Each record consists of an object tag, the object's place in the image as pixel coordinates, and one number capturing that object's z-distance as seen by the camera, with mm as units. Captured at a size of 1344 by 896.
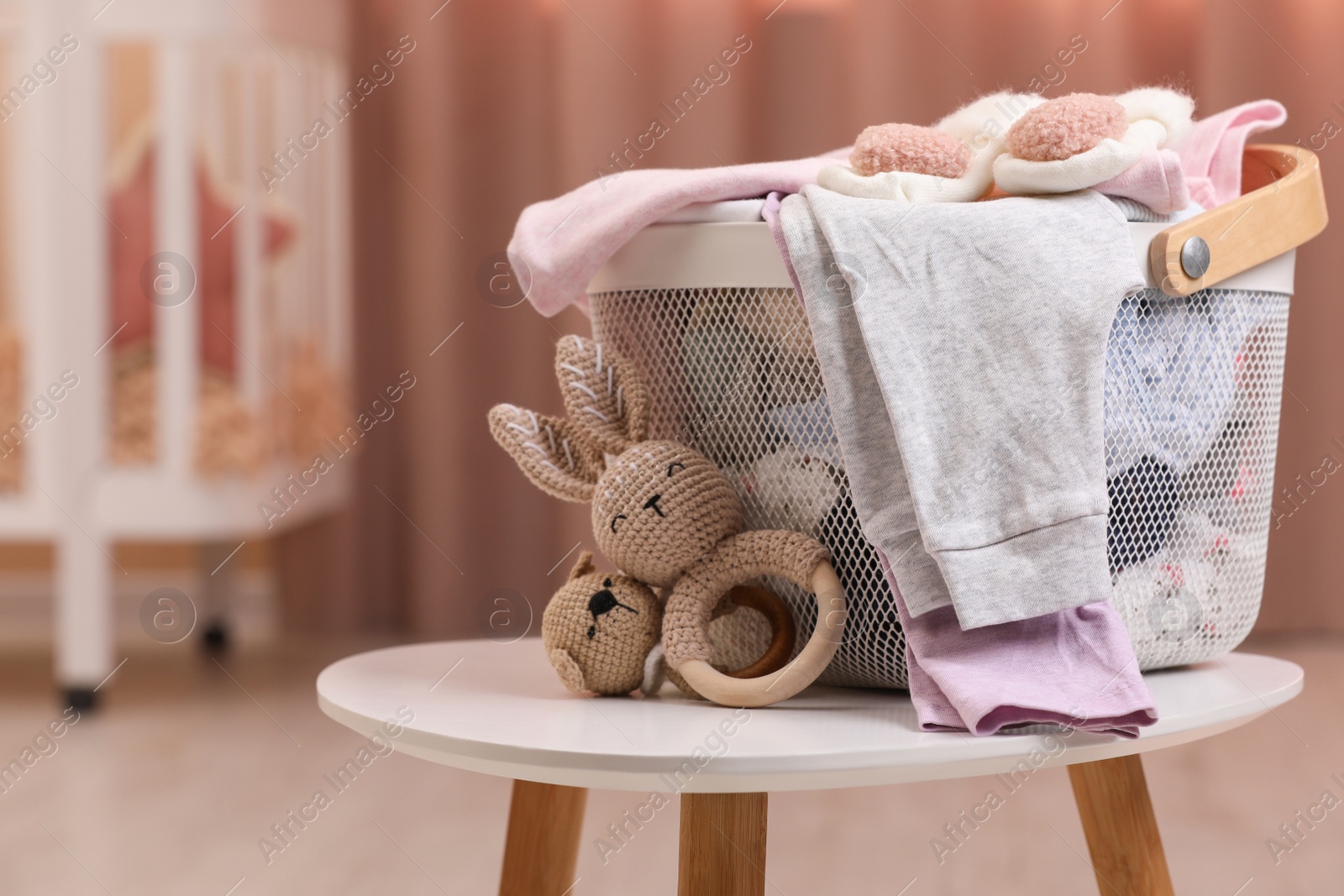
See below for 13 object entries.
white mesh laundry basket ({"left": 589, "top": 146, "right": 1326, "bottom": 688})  1425
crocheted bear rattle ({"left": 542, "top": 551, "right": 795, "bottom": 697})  1431
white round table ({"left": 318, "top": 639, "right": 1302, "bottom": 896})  1338
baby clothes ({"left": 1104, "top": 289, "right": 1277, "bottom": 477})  1422
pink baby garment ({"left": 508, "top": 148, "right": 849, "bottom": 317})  1431
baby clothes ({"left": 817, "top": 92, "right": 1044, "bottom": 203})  1422
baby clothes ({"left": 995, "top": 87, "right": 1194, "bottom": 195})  1402
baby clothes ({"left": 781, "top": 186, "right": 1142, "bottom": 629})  1372
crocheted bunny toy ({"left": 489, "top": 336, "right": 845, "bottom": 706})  1407
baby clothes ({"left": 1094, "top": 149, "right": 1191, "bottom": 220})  1416
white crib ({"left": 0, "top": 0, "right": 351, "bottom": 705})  2878
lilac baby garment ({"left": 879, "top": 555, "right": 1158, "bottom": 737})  1364
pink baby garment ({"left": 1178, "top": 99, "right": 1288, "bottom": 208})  1506
